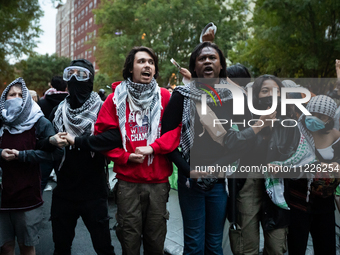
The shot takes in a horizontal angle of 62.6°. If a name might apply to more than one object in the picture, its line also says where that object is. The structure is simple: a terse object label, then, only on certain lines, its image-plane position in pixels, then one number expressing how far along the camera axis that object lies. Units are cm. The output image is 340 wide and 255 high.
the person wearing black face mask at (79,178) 255
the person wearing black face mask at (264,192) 241
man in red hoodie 237
